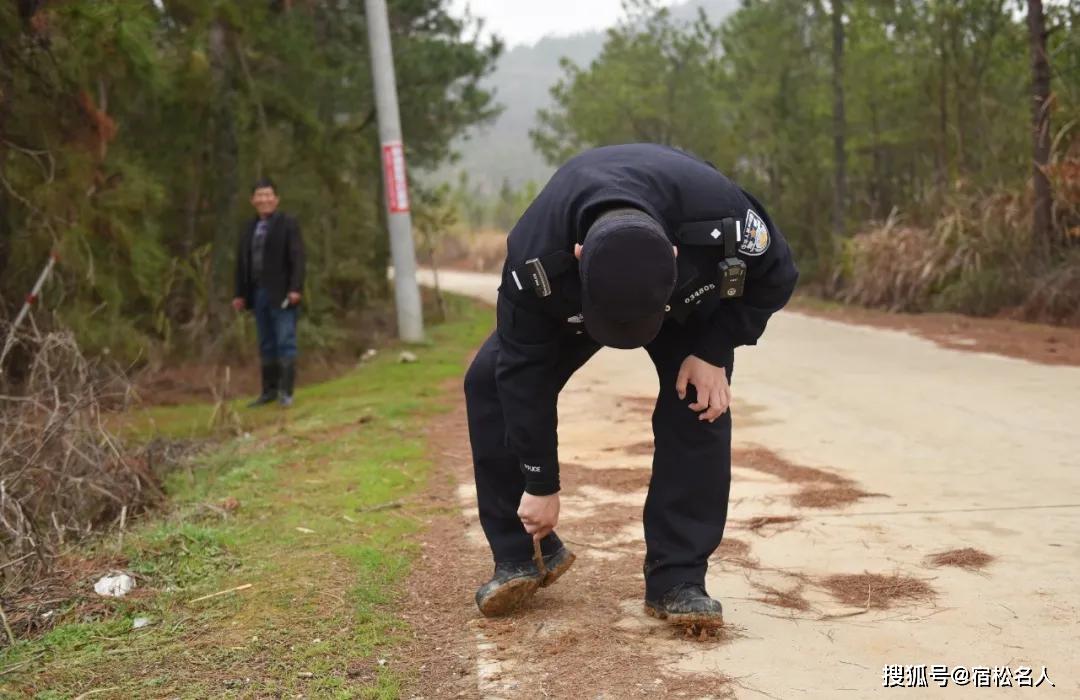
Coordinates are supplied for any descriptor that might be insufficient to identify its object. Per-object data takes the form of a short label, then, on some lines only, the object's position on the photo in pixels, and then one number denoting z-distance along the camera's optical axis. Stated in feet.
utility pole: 42.09
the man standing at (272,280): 30.68
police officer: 9.61
